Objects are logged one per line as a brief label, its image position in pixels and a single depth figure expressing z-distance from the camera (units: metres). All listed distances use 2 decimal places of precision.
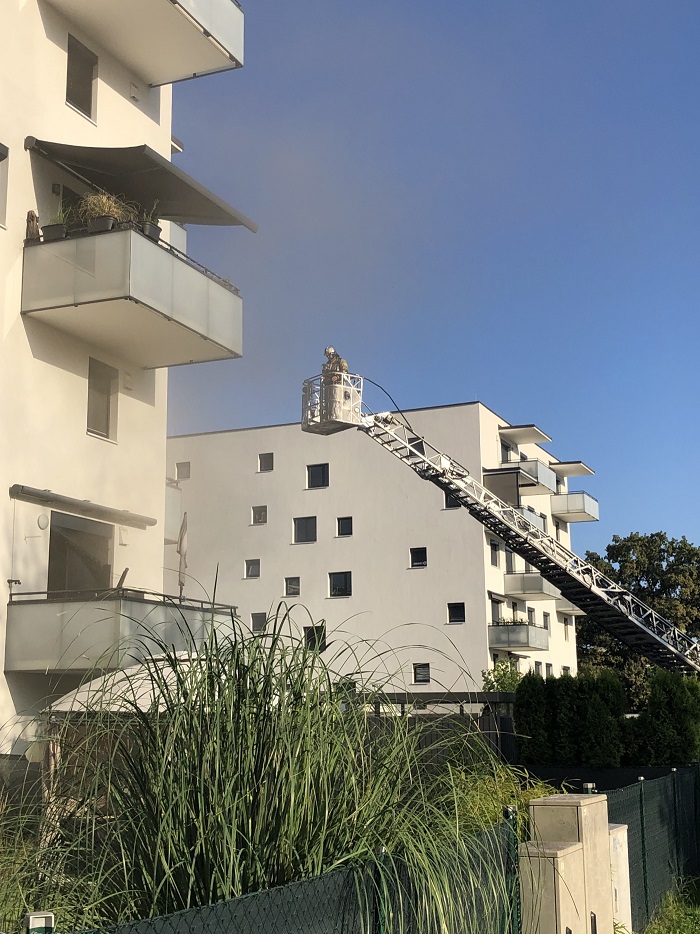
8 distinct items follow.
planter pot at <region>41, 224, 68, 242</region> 17.55
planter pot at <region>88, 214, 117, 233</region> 17.59
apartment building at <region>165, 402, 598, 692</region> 47.84
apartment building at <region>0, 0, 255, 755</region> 16.78
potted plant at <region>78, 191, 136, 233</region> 17.62
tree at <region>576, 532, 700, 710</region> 62.19
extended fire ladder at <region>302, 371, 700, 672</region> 29.55
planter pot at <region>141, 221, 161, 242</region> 18.11
